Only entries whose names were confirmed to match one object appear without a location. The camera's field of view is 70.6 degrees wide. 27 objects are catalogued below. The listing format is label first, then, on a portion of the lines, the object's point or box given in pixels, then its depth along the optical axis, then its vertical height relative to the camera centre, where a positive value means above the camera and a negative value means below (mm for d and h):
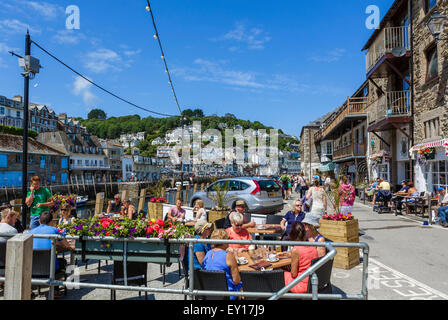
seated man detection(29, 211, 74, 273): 4643 -949
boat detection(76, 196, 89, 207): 39519 -2997
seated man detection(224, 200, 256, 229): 7262 -771
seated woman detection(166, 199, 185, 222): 8672 -993
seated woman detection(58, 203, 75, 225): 7194 -799
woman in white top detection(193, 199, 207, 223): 8211 -889
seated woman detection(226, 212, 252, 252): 5516 -984
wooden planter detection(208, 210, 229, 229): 9680 -1169
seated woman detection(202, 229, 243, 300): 3773 -1058
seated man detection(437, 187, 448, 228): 10750 -1176
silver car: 12039 -662
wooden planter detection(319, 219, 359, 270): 6406 -1261
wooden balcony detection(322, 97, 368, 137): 25094 +5444
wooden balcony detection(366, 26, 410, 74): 16703 +7460
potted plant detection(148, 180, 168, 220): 11836 -1163
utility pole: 7250 +1265
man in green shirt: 6914 -510
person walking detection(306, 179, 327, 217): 9084 -705
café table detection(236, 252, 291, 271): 4336 -1224
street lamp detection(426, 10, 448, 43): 10516 +5072
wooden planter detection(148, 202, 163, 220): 11828 -1279
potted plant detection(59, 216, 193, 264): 4057 -777
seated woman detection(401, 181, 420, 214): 13398 -913
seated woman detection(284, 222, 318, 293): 3896 -1067
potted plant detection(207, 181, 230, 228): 9703 -1059
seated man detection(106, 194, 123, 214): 9606 -886
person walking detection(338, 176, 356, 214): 9375 -610
